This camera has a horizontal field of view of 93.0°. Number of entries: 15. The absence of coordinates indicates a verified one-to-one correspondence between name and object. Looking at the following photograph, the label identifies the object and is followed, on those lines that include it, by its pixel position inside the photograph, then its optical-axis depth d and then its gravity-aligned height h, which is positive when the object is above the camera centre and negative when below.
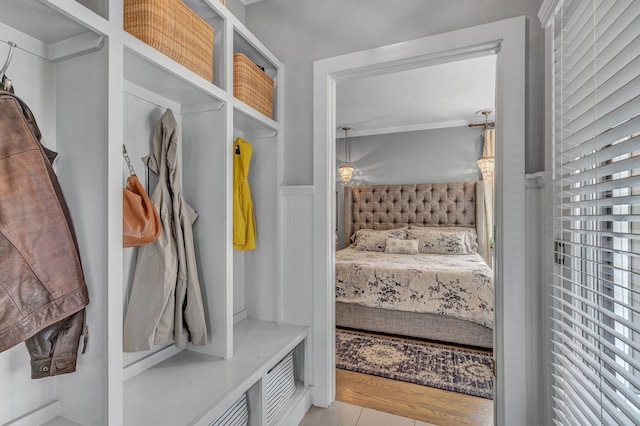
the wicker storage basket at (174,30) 1.06 +0.69
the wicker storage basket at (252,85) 1.55 +0.70
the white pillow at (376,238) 4.34 -0.38
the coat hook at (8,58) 0.89 +0.47
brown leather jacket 0.78 -0.12
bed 2.66 -0.59
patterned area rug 2.10 -1.17
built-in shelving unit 0.91 +0.09
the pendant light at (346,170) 4.77 +0.67
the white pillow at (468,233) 4.22 -0.30
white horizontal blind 0.74 +0.07
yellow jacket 1.73 +0.07
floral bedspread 2.64 -0.69
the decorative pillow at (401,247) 4.03 -0.46
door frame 1.42 +0.25
